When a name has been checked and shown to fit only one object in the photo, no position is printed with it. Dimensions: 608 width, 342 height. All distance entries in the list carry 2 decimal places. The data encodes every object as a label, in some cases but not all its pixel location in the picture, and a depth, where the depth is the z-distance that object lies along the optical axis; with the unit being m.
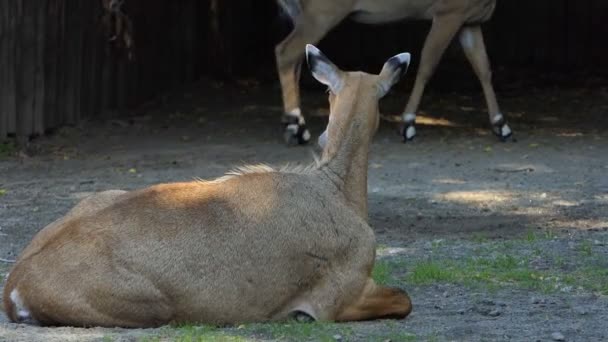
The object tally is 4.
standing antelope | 28.20
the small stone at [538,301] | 14.09
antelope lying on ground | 12.20
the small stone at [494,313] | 13.41
